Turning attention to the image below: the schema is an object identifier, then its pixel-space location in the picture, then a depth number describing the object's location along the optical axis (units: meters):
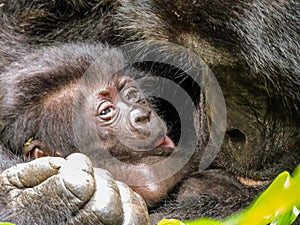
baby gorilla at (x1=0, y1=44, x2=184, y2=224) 5.89
